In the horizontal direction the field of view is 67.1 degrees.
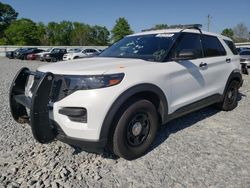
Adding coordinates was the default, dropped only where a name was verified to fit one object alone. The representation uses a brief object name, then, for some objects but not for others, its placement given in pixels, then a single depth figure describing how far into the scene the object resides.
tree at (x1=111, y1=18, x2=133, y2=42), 47.65
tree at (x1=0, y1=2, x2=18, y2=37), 57.43
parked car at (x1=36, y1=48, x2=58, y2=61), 20.73
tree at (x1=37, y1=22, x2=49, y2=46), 49.13
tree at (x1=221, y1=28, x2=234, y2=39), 60.55
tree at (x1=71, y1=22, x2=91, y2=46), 54.08
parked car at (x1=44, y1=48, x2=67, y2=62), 20.13
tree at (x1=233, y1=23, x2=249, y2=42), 64.08
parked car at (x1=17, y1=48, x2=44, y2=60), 23.30
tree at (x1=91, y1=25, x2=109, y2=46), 57.87
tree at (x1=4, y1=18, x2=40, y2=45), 45.74
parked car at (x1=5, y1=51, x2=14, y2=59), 25.01
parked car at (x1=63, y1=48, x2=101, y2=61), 18.25
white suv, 2.20
